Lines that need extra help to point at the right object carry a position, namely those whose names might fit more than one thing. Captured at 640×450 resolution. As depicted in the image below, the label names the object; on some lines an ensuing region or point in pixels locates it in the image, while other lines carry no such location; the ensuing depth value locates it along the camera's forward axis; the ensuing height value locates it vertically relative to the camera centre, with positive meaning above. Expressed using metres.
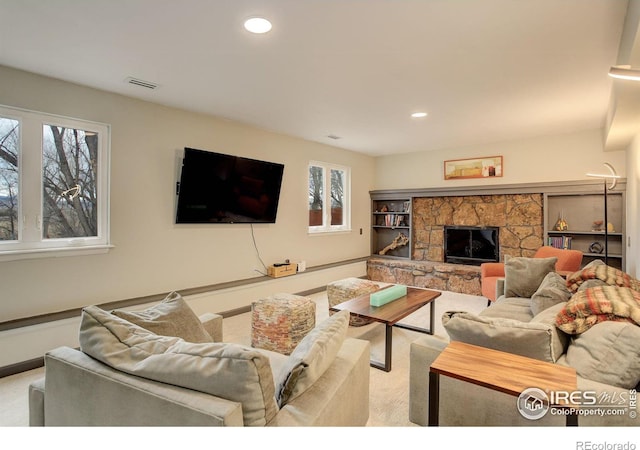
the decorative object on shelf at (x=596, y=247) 4.64 -0.31
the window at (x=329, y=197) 5.57 +0.44
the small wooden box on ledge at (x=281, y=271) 4.66 -0.67
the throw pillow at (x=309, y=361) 1.27 -0.54
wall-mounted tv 3.72 +0.40
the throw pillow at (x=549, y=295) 2.56 -0.54
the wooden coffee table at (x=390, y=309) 2.73 -0.78
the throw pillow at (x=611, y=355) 1.36 -0.55
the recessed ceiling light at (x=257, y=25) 2.02 +1.21
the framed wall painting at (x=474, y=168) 5.34 +0.92
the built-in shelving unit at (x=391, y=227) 6.42 -0.07
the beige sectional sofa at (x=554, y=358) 1.34 -0.61
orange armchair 4.04 -0.53
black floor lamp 3.56 +0.52
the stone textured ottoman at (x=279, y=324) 3.01 -0.91
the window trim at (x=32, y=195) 2.74 +0.22
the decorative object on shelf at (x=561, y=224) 4.85 +0.01
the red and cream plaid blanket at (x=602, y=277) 2.46 -0.40
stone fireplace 5.11 -0.15
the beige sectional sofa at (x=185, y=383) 1.09 -0.57
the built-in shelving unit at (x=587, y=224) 4.50 +0.01
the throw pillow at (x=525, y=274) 3.41 -0.51
